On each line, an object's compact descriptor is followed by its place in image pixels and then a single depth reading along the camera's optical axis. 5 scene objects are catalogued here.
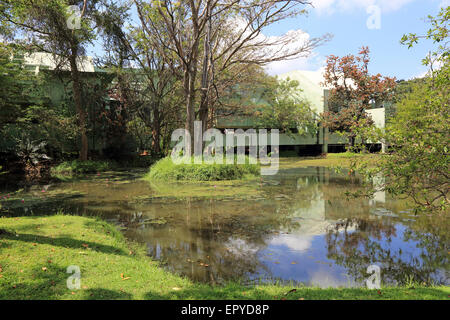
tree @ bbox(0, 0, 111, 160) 16.25
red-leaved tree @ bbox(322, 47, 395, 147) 25.25
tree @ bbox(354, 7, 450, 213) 4.76
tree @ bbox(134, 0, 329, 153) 12.73
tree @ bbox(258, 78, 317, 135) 24.39
